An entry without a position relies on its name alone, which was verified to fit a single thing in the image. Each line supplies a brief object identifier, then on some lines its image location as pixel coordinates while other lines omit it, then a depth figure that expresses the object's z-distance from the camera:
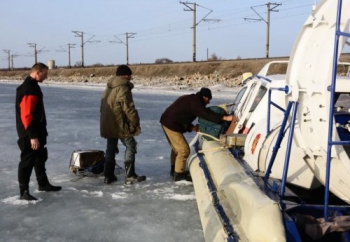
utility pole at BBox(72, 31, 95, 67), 66.80
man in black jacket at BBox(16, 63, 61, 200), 5.20
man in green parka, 5.98
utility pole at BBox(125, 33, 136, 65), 60.16
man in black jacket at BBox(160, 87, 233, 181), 6.36
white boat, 3.07
